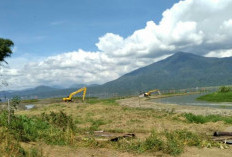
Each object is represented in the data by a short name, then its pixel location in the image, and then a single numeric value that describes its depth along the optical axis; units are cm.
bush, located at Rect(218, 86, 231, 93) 5174
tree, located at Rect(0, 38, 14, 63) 3423
